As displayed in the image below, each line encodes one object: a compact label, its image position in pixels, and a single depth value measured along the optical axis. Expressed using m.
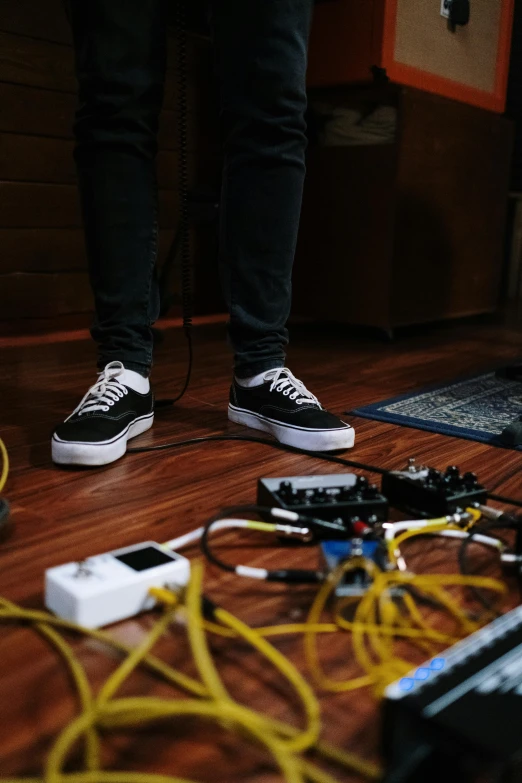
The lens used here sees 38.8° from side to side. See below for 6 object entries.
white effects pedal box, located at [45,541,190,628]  0.58
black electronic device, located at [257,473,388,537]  0.75
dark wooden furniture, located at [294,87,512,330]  2.16
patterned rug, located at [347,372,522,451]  1.25
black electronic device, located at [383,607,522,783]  0.36
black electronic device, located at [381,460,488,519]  0.80
